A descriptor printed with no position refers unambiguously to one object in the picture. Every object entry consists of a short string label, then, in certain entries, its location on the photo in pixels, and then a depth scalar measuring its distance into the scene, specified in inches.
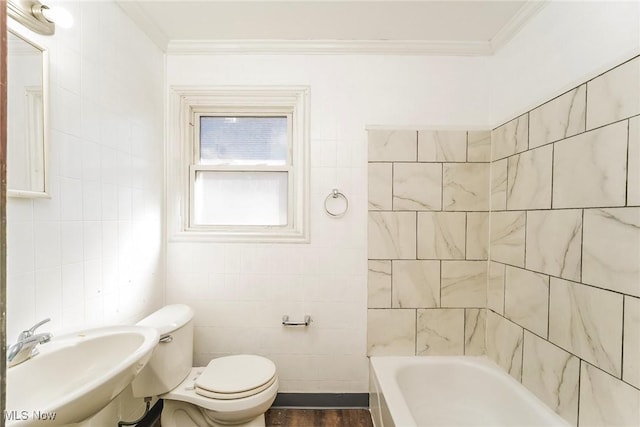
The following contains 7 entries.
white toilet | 53.4
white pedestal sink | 29.7
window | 72.2
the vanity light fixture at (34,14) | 30.8
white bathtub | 56.1
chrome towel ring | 70.9
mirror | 36.0
